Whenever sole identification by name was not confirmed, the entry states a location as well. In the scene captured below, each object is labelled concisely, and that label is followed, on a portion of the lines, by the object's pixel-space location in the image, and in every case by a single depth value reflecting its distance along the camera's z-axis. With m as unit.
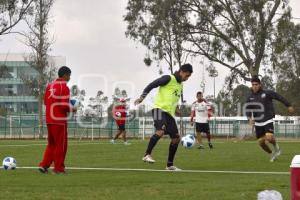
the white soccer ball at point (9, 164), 12.48
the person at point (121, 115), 28.01
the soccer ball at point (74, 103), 12.19
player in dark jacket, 15.75
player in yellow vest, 13.11
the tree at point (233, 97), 52.47
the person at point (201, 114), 24.80
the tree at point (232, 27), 48.16
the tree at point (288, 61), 48.56
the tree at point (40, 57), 51.12
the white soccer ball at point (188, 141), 21.17
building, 107.25
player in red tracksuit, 11.98
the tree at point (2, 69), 53.28
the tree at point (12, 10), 47.12
